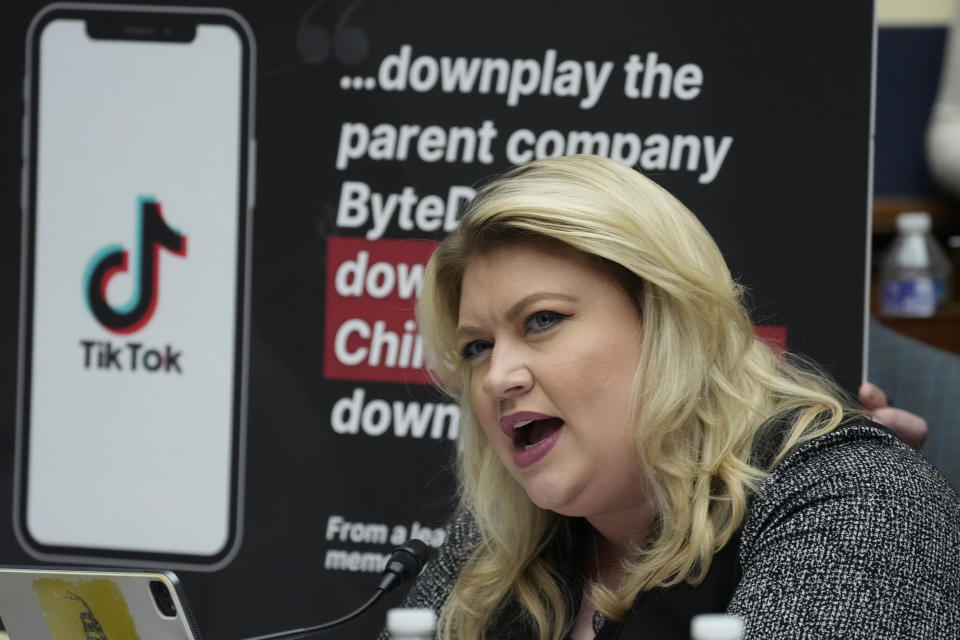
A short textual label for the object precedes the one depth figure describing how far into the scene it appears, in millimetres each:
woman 3082
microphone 3116
